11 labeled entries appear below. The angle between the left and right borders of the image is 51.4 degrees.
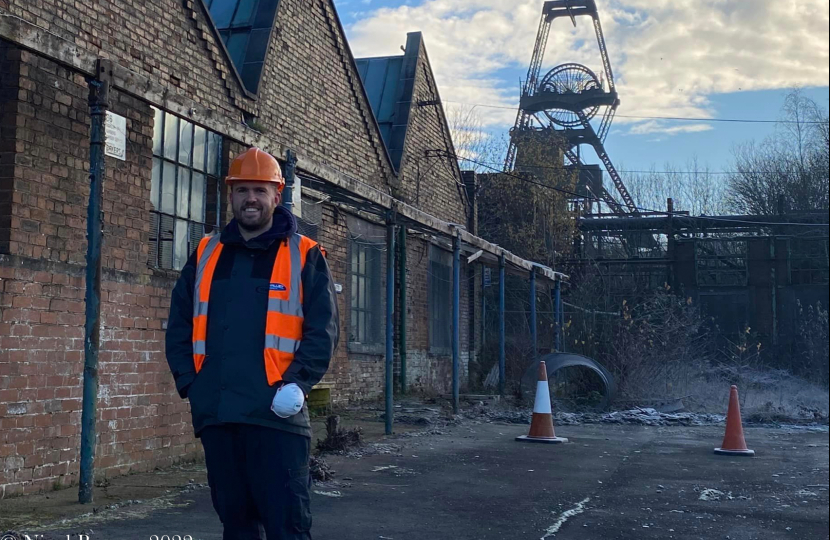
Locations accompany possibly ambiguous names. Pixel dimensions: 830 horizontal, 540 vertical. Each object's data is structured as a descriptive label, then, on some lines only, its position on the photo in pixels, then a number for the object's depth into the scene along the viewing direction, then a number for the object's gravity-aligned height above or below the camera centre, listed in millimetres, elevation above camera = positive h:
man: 3166 -19
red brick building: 5816 +1436
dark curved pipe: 13243 -237
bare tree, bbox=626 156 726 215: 29078 +5401
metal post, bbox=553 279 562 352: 17797 +771
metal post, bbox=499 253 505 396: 15856 +148
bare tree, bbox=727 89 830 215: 21453 +4835
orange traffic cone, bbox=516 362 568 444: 9875 -842
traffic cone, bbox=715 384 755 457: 9156 -876
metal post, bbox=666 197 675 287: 23141 +2982
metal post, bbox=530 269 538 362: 17375 +684
